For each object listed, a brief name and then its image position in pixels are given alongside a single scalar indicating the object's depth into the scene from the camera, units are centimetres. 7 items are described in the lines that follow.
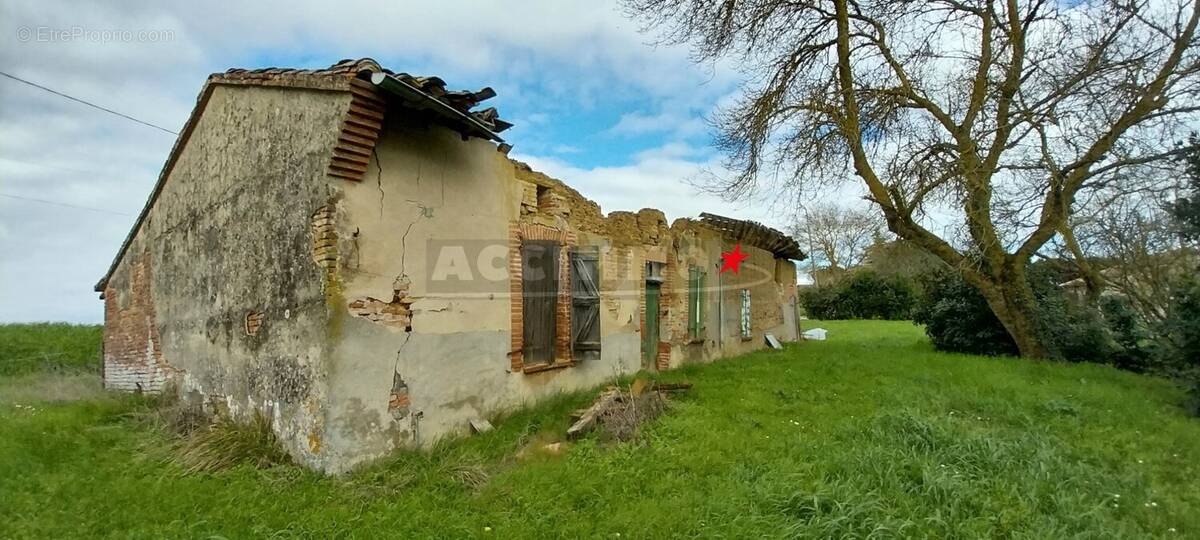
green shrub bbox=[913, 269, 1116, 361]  1102
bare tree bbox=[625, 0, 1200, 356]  880
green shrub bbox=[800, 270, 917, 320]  2761
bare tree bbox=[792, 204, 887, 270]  3250
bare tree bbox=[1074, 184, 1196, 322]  1159
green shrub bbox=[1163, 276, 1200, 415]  720
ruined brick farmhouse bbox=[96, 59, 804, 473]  498
